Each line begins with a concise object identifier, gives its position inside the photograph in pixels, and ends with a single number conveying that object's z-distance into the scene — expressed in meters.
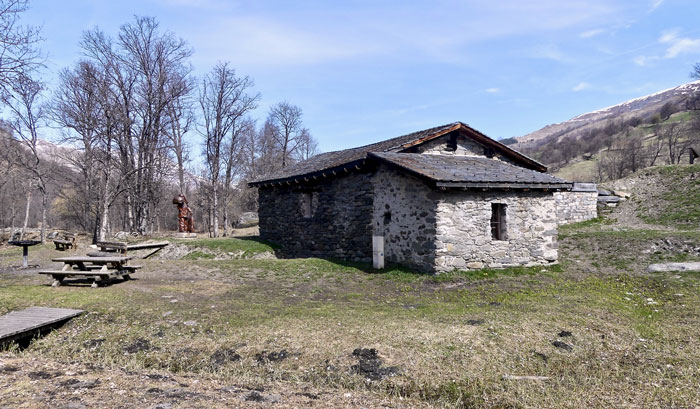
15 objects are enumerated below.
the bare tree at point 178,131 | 25.22
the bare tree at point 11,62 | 8.99
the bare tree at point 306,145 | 45.49
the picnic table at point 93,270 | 8.98
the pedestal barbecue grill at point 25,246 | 11.58
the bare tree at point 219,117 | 27.97
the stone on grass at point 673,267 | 9.55
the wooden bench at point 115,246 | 12.13
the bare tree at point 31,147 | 20.91
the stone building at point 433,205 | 10.35
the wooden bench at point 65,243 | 17.88
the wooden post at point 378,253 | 11.57
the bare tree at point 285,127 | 41.84
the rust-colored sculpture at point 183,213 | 19.83
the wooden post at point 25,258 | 12.64
